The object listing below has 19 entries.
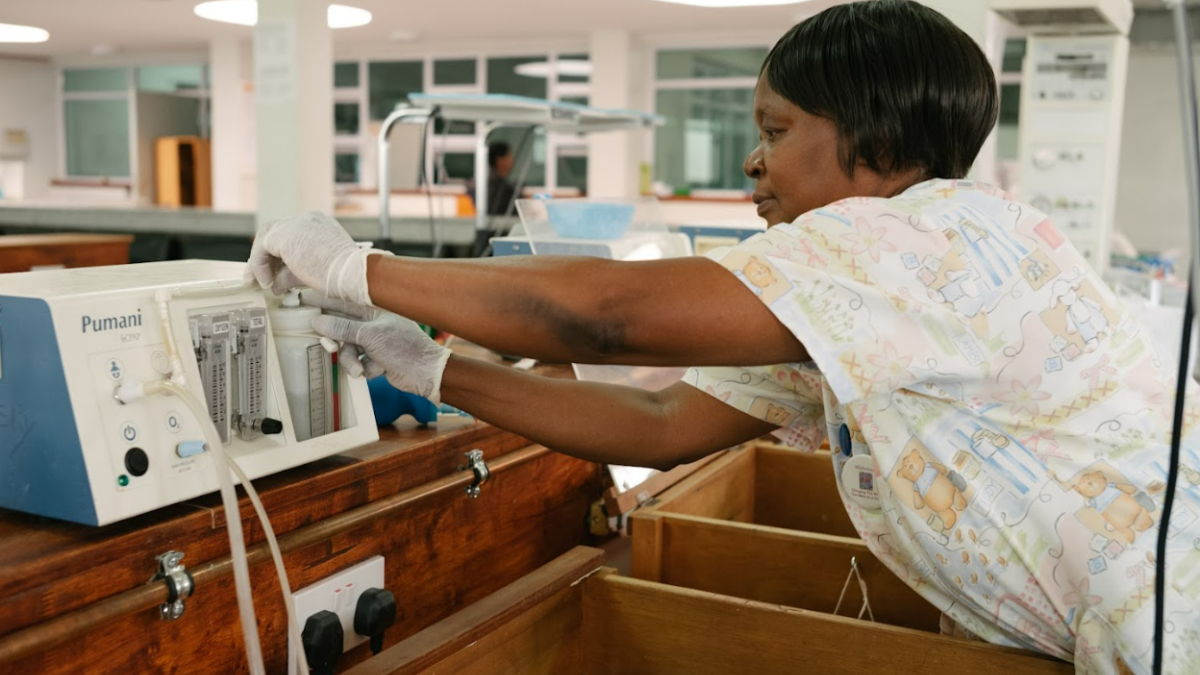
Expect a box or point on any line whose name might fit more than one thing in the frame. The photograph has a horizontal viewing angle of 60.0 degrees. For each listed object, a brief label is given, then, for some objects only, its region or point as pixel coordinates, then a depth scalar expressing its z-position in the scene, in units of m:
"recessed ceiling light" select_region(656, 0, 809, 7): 5.54
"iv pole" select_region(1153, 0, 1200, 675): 0.65
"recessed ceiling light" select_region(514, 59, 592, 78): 10.37
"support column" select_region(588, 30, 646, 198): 9.78
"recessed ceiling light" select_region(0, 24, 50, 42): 7.98
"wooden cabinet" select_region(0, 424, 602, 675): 0.77
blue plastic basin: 2.08
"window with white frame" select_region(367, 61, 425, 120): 11.63
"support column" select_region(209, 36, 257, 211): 11.15
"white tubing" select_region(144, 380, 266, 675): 0.82
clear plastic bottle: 1.01
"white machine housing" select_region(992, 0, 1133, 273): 3.99
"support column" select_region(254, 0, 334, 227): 4.81
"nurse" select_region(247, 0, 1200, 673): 0.86
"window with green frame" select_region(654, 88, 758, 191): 10.59
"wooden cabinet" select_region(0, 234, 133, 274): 4.56
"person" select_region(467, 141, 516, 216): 7.36
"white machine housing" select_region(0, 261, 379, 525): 0.80
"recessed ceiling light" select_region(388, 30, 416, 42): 10.25
